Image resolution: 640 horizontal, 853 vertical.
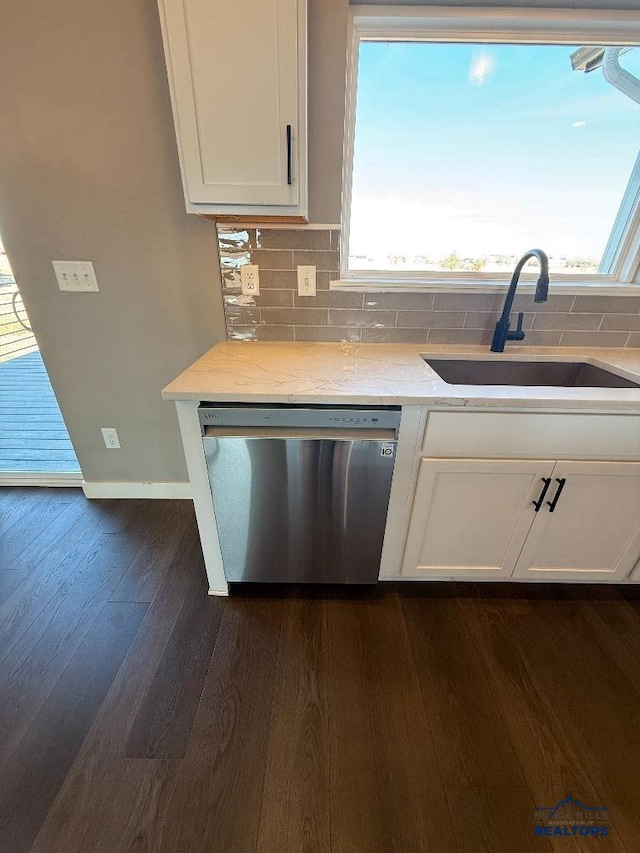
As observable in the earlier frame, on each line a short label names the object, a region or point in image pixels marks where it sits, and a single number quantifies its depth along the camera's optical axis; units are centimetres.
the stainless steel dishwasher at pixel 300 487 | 113
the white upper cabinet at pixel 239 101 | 99
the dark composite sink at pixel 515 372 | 158
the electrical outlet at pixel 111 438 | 189
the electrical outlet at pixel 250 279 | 153
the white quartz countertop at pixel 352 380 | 109
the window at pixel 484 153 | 132
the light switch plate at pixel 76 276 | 154
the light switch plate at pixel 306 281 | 153
